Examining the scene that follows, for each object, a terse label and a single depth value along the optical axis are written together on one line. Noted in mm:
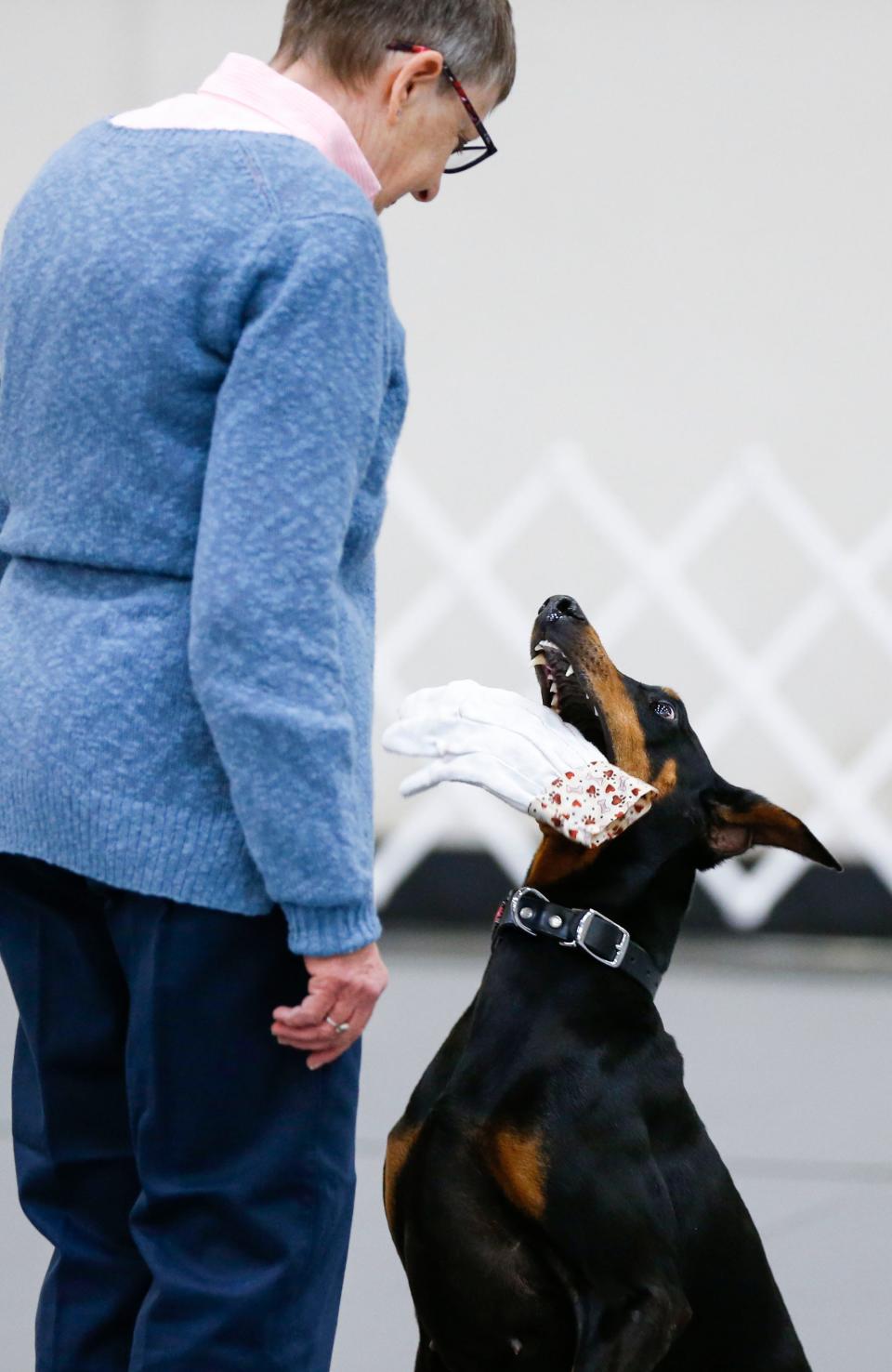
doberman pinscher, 6541
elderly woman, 6136
